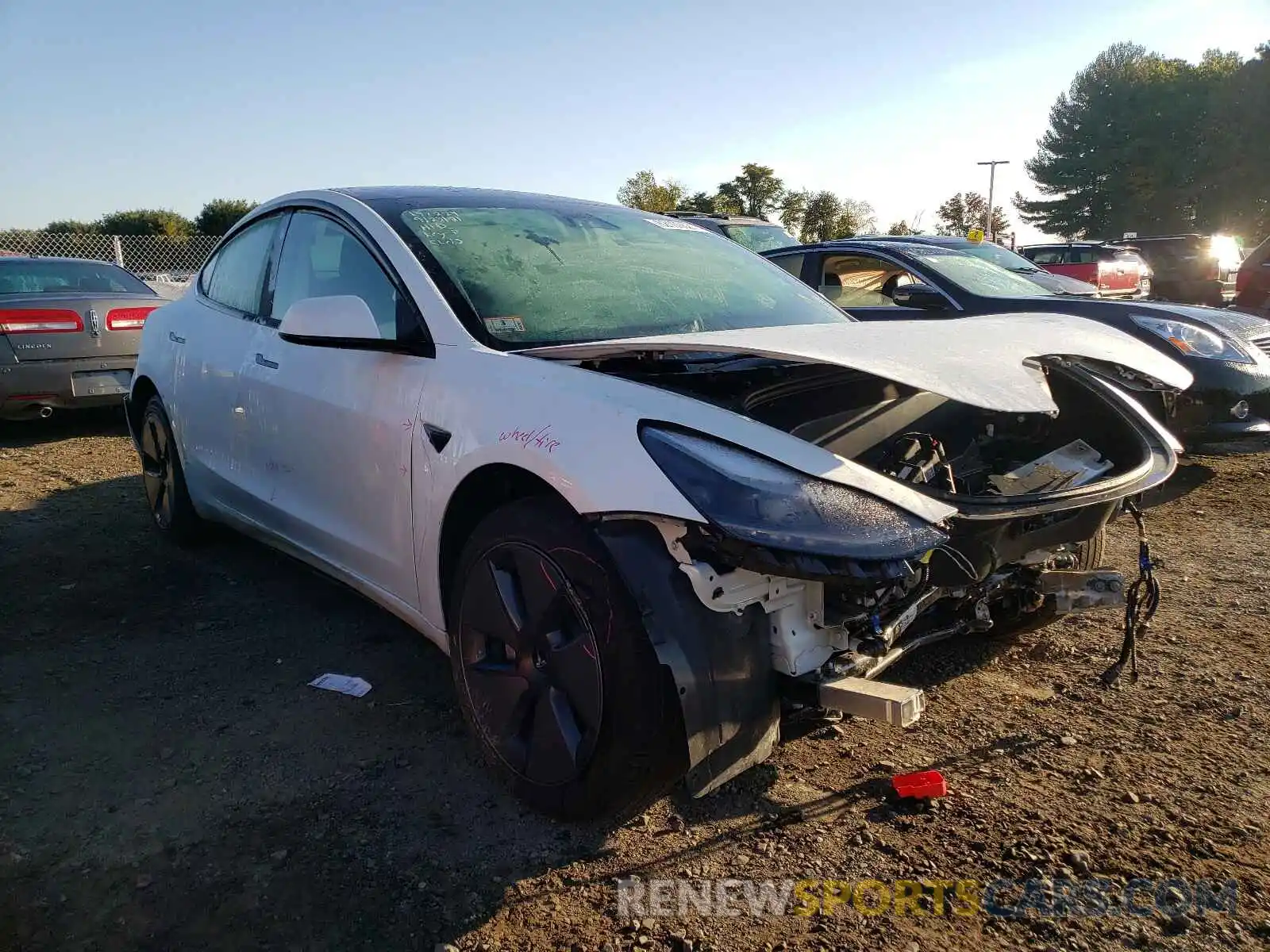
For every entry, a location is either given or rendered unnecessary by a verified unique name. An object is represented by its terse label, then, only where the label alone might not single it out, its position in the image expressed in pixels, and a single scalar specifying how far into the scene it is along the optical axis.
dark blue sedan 5.21
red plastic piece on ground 2.32
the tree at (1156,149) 48.12
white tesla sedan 1.90
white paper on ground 3.06
